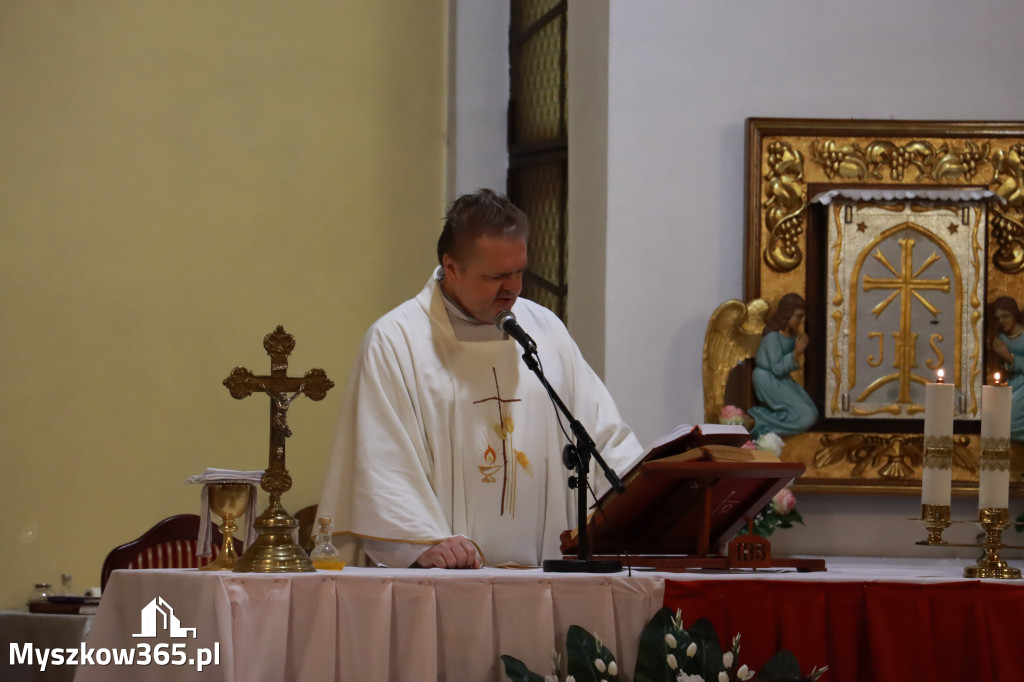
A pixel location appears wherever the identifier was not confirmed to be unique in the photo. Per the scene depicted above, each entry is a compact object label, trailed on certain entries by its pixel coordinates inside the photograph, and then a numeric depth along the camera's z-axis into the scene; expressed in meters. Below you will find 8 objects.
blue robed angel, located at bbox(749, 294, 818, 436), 11.96
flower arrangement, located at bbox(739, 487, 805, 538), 11.22
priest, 8.16
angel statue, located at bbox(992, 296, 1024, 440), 11.95
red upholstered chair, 9.94
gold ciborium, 7.18
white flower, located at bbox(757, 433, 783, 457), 11.50
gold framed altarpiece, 12.05
